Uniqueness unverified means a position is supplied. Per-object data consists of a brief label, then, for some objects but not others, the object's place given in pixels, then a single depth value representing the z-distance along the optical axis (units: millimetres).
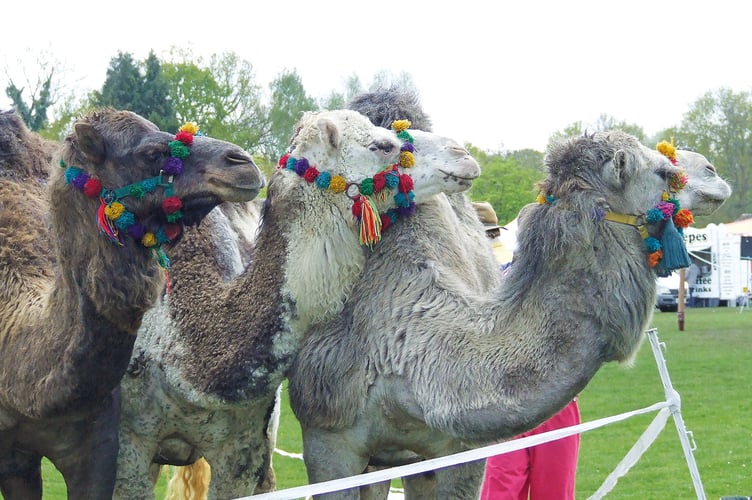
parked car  35781
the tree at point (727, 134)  52969
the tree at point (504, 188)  44219
